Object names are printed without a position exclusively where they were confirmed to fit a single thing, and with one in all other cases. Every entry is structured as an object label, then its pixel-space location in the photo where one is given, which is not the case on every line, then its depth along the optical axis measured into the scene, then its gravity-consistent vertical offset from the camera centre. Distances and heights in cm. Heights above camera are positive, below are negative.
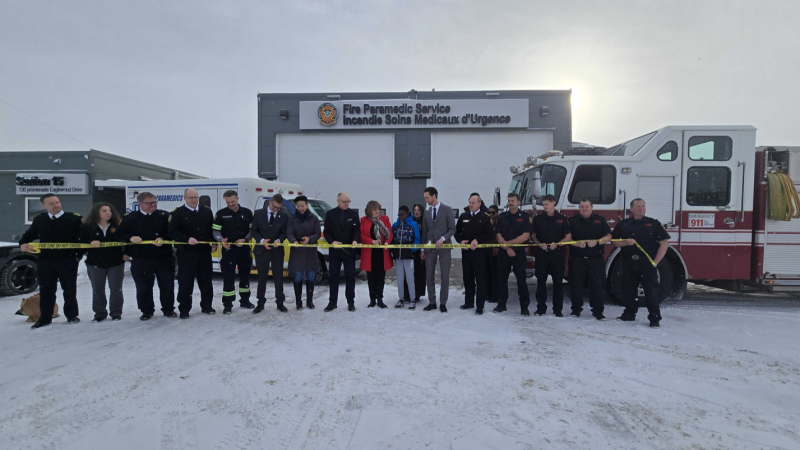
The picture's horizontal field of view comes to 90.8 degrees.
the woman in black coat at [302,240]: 646 -50
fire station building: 1653 +304
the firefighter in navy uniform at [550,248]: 612 -57
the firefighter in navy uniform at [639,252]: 578 -59
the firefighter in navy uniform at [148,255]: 584 -67
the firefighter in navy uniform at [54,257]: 545 -67
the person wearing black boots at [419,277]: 705 -122
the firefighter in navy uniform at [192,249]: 602 -60
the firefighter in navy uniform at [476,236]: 634 -41
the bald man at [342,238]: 646 -46
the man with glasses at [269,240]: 639 -49
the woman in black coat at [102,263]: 579 -79
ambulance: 929 +44
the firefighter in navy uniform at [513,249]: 628 -60
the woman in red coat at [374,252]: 660 -69
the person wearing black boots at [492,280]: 694 -124
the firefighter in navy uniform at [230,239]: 636 -47
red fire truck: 666 +26
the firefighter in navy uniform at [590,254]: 603 -65
